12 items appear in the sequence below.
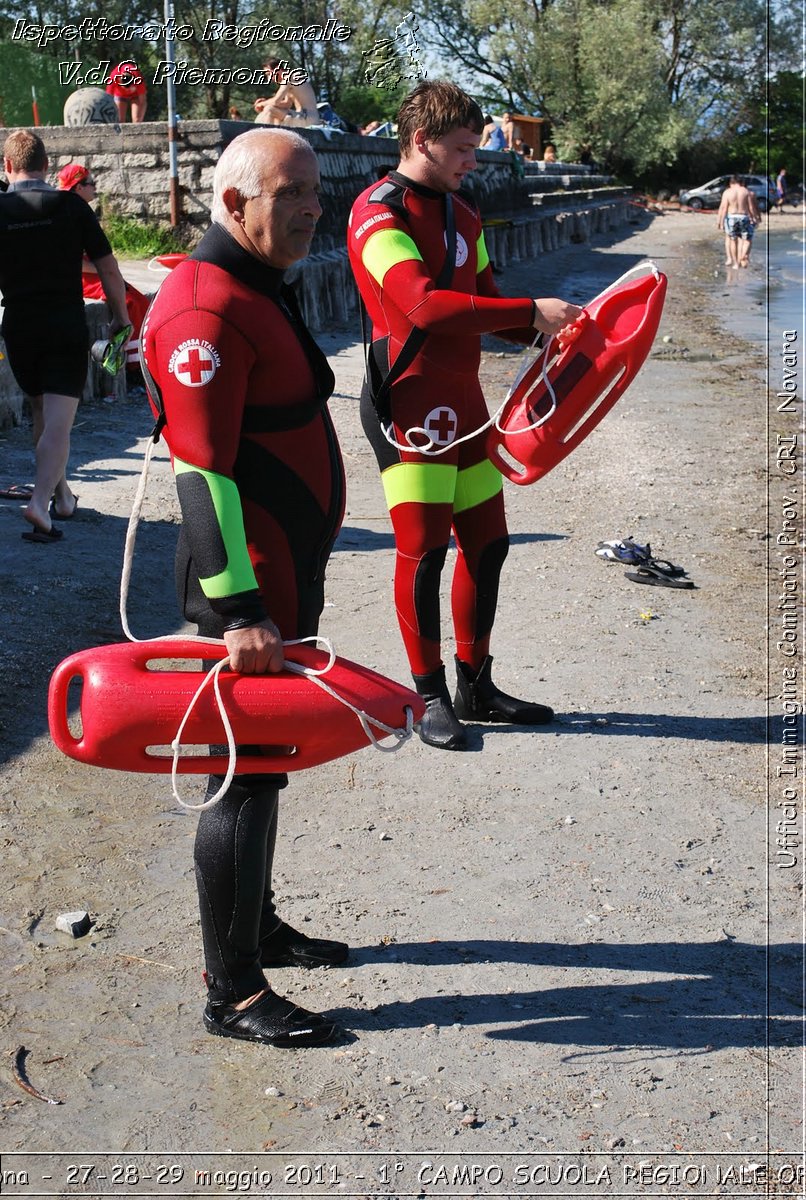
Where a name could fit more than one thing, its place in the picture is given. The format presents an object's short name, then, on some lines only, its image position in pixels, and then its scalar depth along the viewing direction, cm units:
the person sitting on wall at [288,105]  1639
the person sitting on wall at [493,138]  3309
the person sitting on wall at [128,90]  1492
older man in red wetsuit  268
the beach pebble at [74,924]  350
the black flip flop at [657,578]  666
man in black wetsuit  629
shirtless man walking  2763
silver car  5312
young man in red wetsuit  412
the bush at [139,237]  1422
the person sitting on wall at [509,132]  3910
